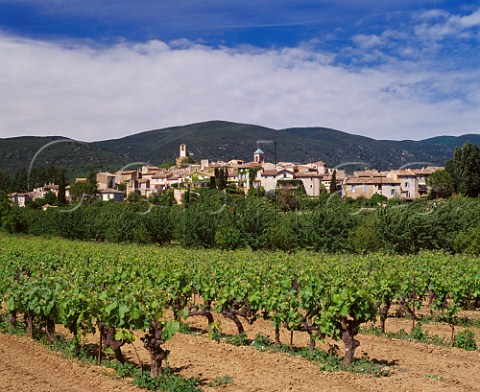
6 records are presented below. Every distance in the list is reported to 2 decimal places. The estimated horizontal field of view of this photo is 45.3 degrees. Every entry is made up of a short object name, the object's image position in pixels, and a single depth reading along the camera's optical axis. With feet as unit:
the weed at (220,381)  27.25
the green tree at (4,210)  178.44
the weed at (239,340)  36.40
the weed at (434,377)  28.91
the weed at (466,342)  36.78
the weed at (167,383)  26.02
